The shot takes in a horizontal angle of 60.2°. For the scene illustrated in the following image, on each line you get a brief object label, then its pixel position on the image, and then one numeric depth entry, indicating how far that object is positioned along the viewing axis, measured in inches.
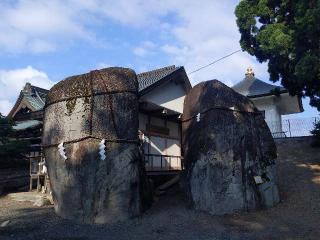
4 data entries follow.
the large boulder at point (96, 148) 353.6
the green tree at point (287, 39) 419.7
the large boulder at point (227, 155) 372.6
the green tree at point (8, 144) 487.3
